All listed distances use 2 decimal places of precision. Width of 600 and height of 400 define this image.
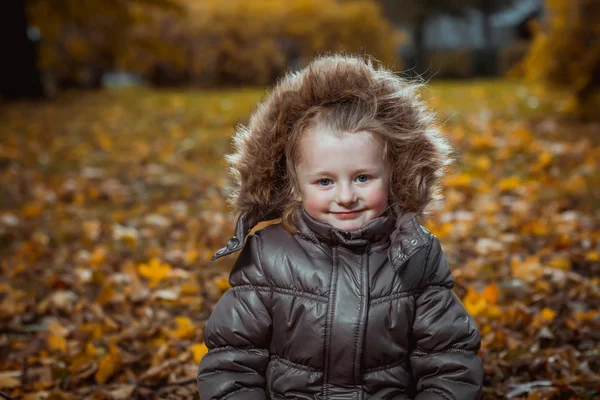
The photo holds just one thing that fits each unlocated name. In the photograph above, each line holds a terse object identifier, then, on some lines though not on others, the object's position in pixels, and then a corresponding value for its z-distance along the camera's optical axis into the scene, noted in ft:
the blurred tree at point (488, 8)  89.61
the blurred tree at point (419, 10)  87.20
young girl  5.96
